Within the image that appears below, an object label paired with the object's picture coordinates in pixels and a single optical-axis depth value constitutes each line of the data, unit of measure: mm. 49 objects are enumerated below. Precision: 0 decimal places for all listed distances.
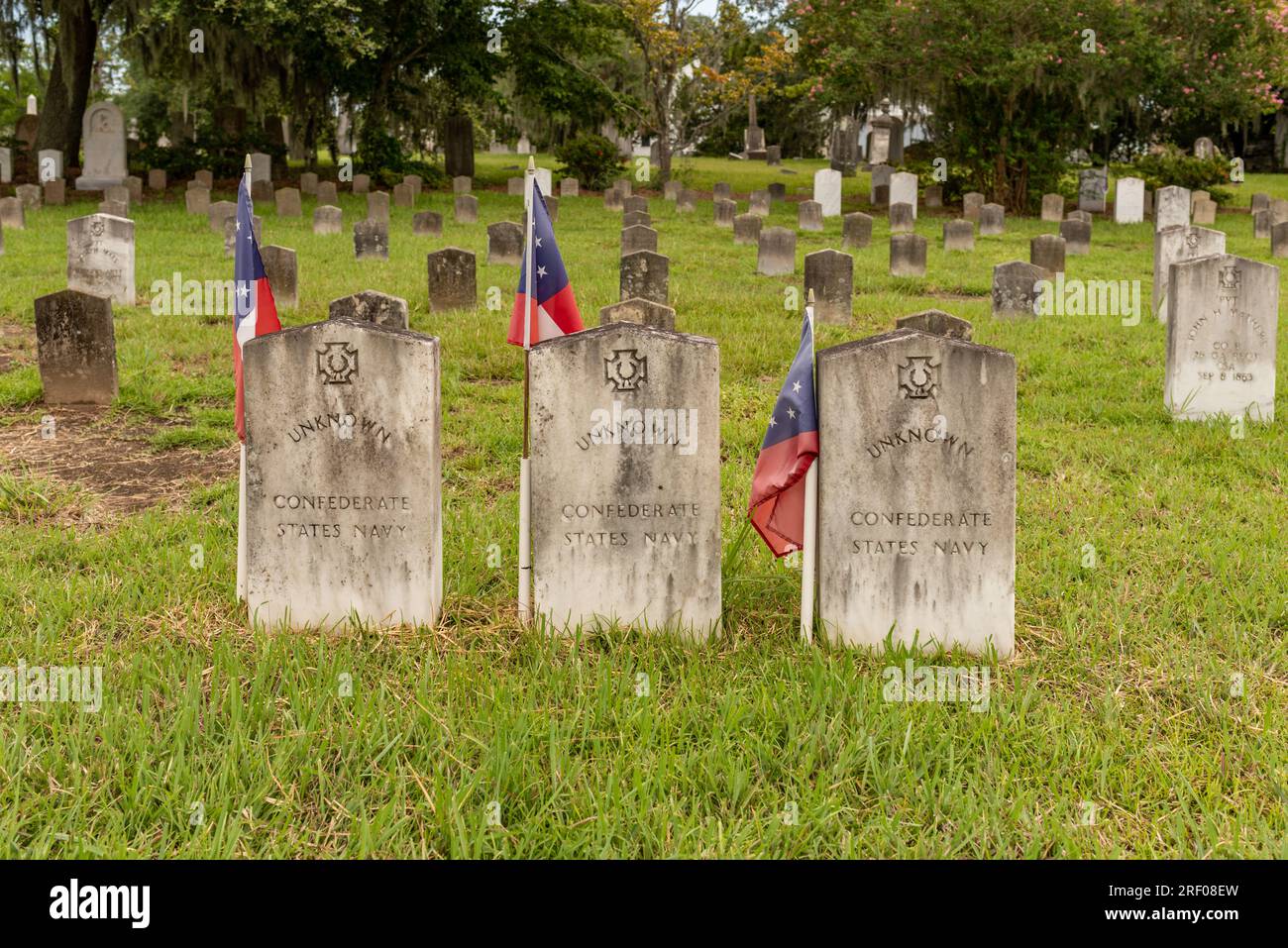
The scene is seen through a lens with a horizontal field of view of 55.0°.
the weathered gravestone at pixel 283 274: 12383
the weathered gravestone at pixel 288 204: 23422
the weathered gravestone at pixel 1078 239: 19156
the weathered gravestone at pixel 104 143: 26703
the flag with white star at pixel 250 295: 5562
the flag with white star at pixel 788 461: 4734
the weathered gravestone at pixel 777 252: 15570
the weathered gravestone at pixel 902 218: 22547
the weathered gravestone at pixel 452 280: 12109
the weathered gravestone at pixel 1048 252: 15109
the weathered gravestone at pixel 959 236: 18688
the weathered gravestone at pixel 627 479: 4777
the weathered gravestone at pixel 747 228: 19438
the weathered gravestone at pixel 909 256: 15562
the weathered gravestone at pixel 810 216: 22297
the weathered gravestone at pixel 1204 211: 24953
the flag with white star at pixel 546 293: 5238
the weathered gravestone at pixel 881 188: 28844
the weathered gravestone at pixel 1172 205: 21969
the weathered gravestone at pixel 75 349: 8812
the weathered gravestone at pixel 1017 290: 12180
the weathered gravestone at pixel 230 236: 17114
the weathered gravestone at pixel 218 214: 20141
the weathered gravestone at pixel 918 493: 4633
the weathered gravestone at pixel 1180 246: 12828
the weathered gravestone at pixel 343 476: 4820
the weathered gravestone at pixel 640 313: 8492
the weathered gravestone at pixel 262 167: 28312
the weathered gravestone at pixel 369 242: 16453
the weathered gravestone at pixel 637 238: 15633
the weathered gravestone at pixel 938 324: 7766
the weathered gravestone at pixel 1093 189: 27709
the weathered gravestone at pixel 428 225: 19969
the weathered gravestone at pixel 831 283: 12172
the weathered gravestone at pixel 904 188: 26156
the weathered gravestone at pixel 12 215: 19656
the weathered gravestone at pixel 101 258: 13141
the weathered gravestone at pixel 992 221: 21922
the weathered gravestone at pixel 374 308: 8453
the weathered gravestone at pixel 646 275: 12219
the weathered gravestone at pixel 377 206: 21828
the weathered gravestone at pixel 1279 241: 18688
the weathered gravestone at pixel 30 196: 23453
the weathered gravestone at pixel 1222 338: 8273
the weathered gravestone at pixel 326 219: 20406
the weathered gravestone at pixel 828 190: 25875
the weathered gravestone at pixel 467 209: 23016
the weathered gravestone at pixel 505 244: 15500
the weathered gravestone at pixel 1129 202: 25234
